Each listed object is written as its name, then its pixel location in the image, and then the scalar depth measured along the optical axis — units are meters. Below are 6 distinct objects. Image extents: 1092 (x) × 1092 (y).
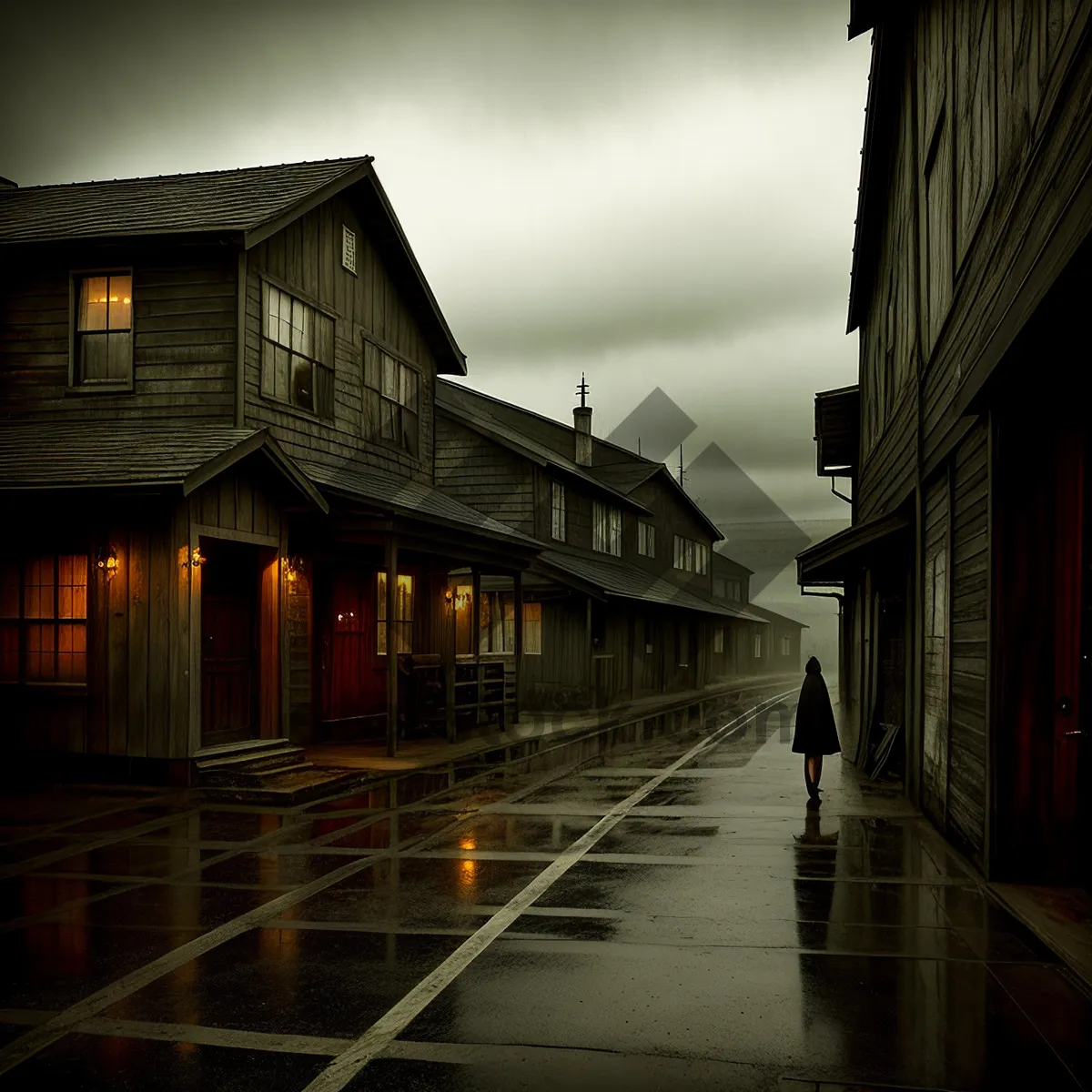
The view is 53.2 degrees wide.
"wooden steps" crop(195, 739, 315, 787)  13.25
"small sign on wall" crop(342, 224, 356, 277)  18.72
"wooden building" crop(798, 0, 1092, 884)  6.25
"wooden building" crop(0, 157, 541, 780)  13.34
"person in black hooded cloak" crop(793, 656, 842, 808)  12.62
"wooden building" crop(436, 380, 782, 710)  29.05
